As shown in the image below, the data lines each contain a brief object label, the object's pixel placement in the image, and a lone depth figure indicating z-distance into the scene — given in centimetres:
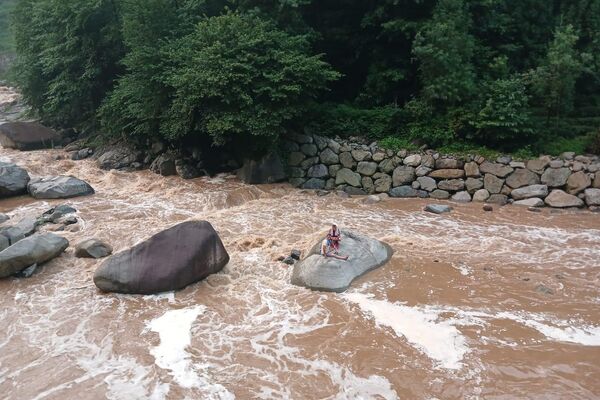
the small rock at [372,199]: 1419
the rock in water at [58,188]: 1474
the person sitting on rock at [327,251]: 938
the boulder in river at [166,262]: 880
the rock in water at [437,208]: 1302
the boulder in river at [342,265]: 889
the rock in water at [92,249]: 1035
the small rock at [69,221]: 1239
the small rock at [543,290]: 856
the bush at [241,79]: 1425
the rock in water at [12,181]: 1489
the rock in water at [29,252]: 945
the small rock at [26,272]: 955
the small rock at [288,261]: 995
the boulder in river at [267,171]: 1582
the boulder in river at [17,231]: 1084
